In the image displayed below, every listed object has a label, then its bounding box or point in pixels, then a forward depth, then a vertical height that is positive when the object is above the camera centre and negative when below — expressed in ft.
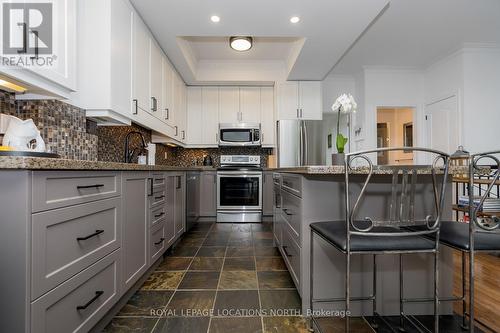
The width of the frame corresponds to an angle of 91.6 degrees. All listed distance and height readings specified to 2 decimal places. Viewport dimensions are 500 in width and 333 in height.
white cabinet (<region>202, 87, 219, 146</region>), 14.58 +3.03
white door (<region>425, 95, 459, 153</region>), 12.51 +2.32
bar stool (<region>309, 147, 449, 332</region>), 3.29 -0.91
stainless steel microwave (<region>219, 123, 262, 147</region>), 13.92 +1.91
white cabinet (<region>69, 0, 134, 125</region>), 5.83 +2.63
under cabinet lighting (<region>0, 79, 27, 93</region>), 4.27 +1.48
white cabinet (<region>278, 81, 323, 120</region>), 13.48 +3.74
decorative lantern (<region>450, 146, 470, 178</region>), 4.03 -0.04
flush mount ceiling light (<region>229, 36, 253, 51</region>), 10.39 +5.40
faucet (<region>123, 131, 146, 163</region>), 7.50 +0.39
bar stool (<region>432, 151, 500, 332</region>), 3.35 -1.02
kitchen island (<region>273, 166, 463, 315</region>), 4.66 -1.85
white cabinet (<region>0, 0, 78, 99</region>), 3.78 +2.12
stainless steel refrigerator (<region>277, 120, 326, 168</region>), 13.26 +1.34
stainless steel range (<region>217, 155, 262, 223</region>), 13.23 -1.51
